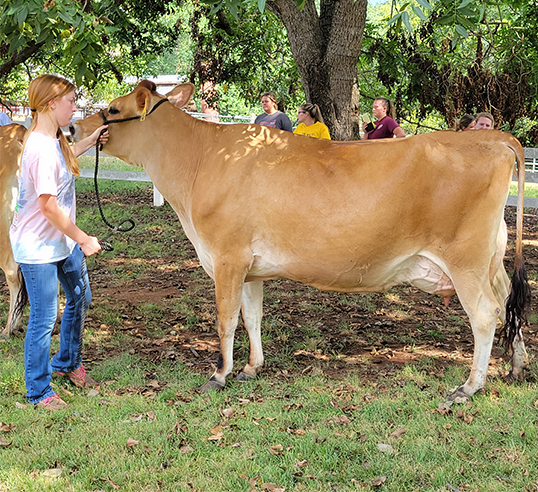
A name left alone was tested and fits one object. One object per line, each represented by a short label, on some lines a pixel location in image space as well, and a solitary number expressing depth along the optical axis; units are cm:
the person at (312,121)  835
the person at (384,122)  872
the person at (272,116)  953
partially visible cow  646
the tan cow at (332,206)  476
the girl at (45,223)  442
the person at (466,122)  843
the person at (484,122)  803
